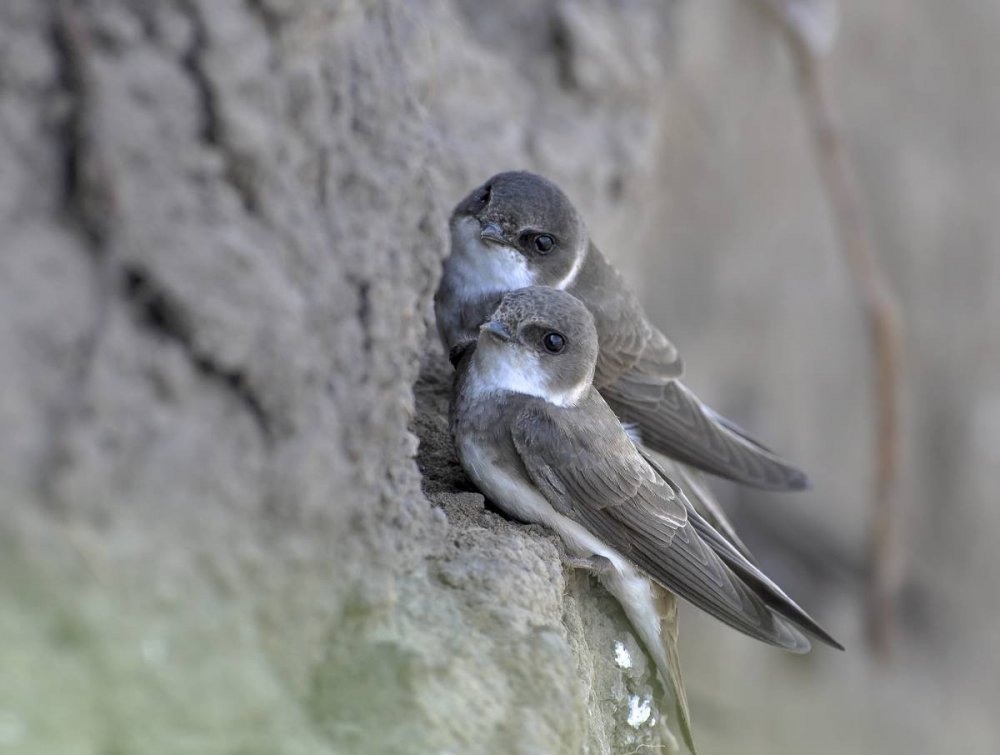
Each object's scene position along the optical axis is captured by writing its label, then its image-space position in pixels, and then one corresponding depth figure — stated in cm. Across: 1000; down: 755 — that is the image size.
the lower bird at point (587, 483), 592
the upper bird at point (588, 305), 712
